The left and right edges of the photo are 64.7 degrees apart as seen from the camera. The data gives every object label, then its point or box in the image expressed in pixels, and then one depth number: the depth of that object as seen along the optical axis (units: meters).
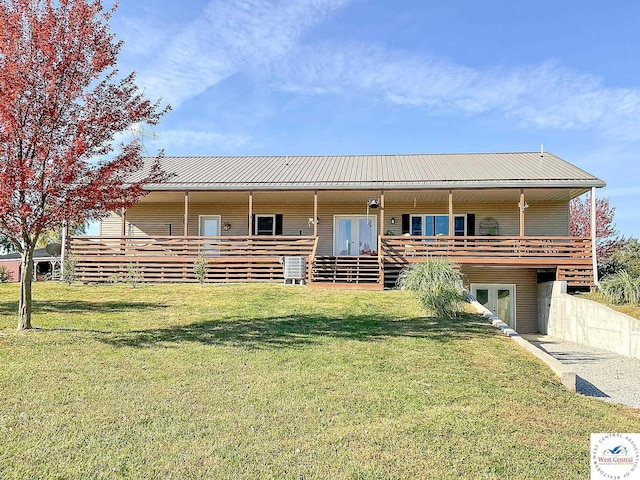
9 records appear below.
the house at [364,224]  15.41
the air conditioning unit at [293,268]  14.80
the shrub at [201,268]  14.36
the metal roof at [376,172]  15.84
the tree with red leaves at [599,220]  26.67
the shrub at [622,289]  11.98
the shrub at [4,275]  16.08
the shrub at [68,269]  14.49
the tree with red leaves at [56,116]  6.75
